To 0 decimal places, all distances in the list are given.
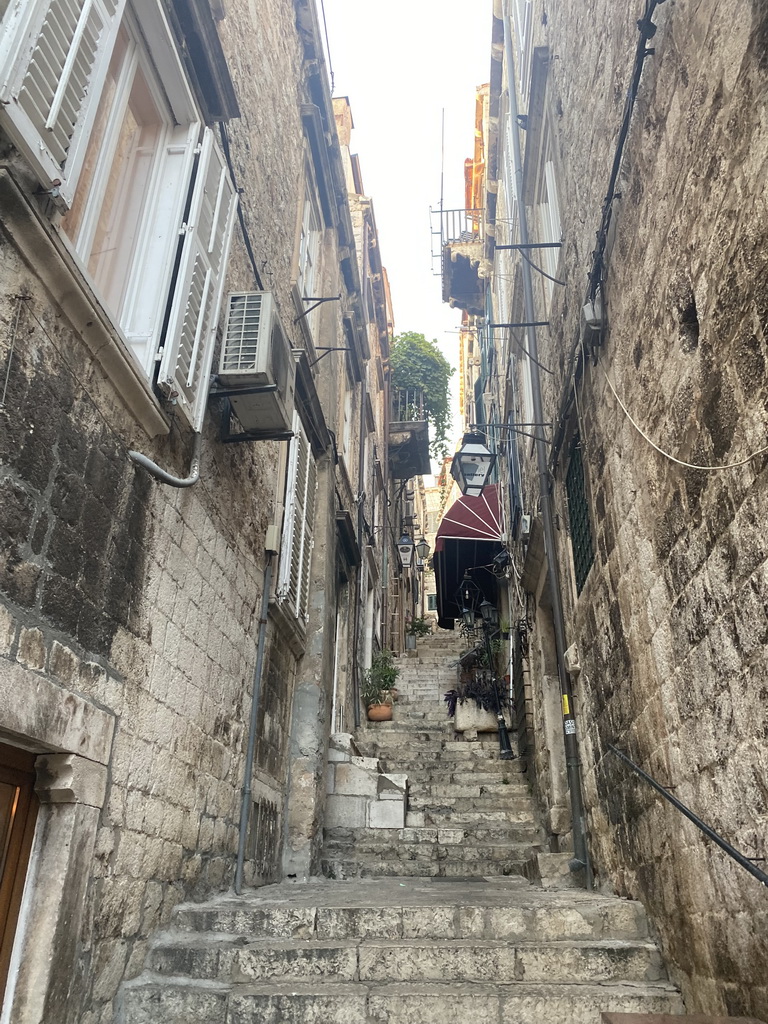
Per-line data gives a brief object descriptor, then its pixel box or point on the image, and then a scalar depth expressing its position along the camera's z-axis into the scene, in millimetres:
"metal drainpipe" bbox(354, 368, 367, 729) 10707
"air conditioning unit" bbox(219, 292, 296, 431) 4523
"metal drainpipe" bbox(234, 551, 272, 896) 4897
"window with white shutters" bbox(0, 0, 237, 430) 2652
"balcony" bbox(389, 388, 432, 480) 19031
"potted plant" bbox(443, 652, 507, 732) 10406
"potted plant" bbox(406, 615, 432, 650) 20662
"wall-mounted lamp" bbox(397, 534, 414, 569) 16938
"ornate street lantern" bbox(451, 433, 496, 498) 9266
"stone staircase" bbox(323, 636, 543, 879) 6676
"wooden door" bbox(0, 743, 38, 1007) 2656
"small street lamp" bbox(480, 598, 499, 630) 13132
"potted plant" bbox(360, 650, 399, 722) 11156
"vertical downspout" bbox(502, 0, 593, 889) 5516
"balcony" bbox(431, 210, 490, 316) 18750
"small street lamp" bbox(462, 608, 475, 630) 13875
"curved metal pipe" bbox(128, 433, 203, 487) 3520
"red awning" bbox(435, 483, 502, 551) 13766
